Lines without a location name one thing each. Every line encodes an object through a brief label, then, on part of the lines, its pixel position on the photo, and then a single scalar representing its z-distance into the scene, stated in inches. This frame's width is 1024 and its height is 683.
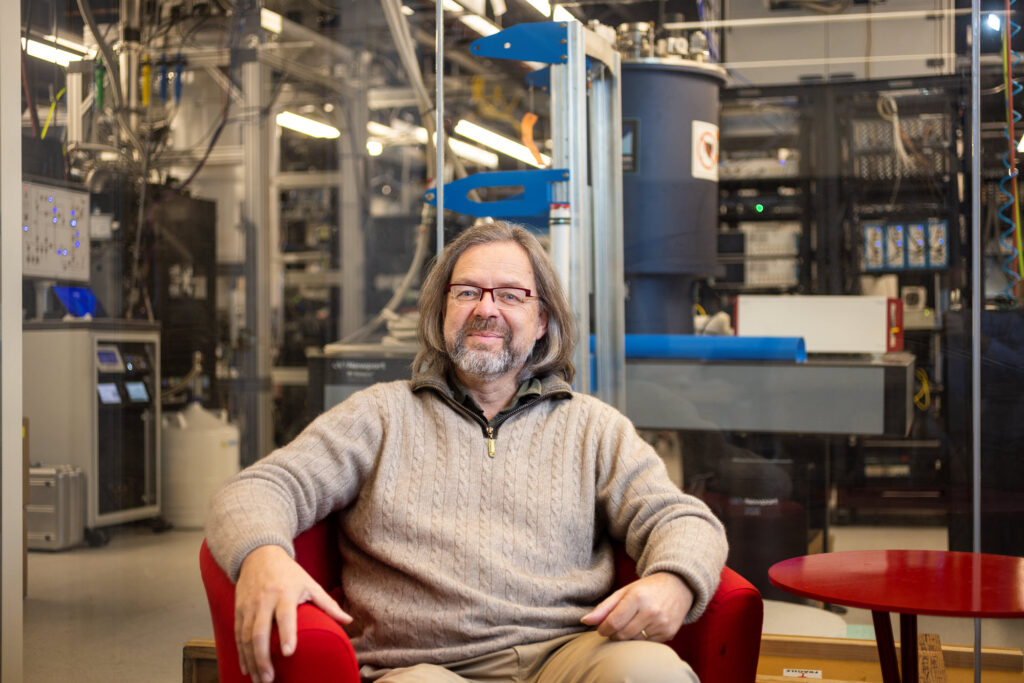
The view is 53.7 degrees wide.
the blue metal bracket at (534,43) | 106.2
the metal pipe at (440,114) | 110.7
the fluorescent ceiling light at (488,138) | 135.1
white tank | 181.5
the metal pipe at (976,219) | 105.3
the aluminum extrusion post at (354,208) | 234.5
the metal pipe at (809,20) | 107.1
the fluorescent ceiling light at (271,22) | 206.1
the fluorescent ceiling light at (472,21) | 114.6
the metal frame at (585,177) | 106.7
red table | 61.2
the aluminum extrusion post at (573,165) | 106.5
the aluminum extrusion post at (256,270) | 216.4
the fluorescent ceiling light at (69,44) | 116.9
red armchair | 51.8
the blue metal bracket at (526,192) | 106.2
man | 59.6
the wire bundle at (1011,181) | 103.9
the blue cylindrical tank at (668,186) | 114.4
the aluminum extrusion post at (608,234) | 112.2
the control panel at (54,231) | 107.0
